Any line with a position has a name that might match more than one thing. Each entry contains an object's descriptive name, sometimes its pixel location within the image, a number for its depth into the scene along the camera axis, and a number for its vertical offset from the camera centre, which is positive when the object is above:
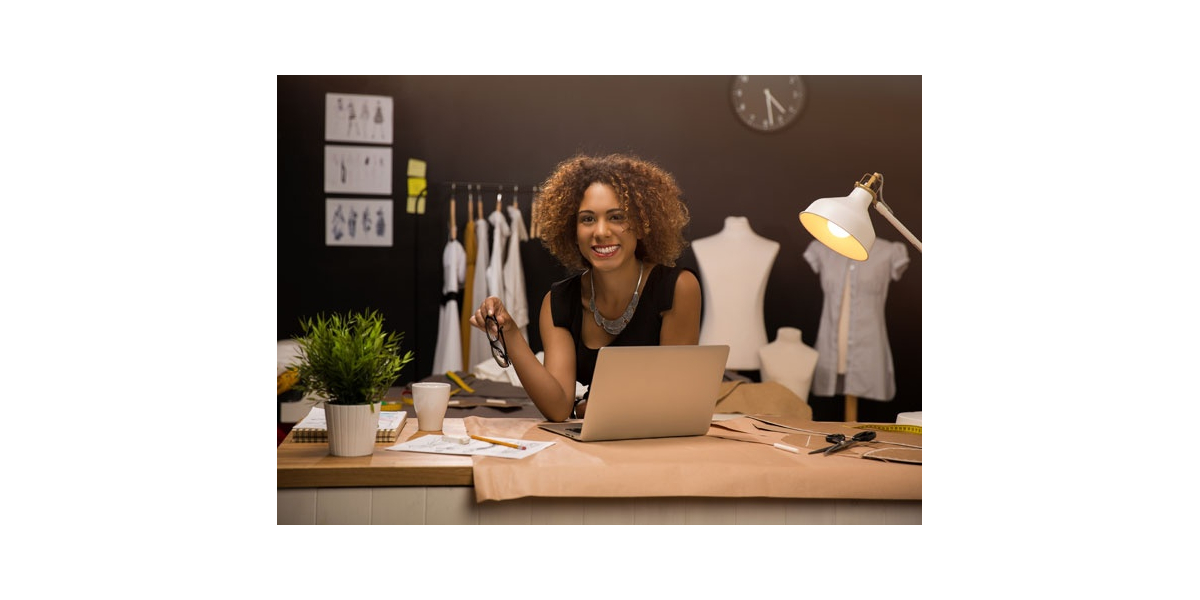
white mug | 1.66 -0.20
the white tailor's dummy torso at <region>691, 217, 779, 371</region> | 4.08 +0.05
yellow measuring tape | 1.83 -0.27
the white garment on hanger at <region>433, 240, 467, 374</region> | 4.09 -0.10
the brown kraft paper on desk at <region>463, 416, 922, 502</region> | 1.46 -0.30
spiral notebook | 1.56 -0.24
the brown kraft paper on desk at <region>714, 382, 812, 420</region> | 2.19 -0.25
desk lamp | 1.55 +0.15
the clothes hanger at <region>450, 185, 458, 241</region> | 4.25 +0.33
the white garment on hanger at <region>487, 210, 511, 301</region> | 4.20 +0.21
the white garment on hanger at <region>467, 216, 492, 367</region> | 4.19 +0.16
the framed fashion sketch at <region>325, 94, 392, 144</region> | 4.24 +0.85
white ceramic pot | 1.46 -0.22
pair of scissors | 1.59 -0.26
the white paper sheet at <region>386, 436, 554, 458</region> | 1.51 -0.26
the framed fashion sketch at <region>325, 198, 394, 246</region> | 4.25 +0.35
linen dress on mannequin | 4.12 -0.12
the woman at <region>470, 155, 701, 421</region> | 2.08 +0.07
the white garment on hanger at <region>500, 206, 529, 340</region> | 4.23 +0.09
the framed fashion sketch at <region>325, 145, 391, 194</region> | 4.27 +0.61
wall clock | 4.44 +0.97
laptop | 1.56 -0.17
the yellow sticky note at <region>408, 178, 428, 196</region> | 4.34 +0.54
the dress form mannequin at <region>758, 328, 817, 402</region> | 4.05 -0.30
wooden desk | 1.42 -0.34
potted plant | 1.47 -0.14
